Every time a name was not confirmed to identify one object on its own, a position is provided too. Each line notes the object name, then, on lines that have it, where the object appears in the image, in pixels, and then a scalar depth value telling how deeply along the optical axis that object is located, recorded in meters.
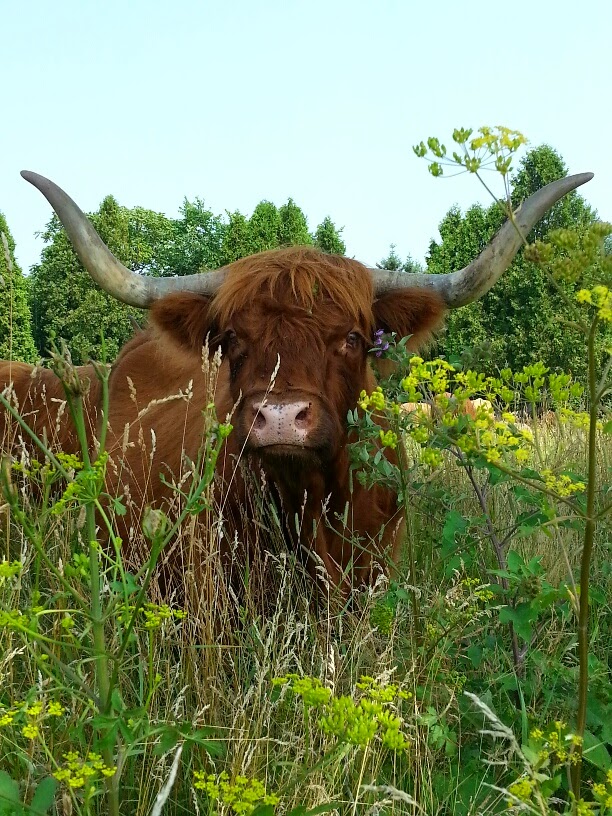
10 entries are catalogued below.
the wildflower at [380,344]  3.65
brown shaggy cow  3.14
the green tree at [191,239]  35.59
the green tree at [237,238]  24.59
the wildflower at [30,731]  1.35
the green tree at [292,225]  26.48
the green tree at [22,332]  17.23
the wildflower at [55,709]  1.40
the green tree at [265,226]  25.41
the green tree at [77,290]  23.00
